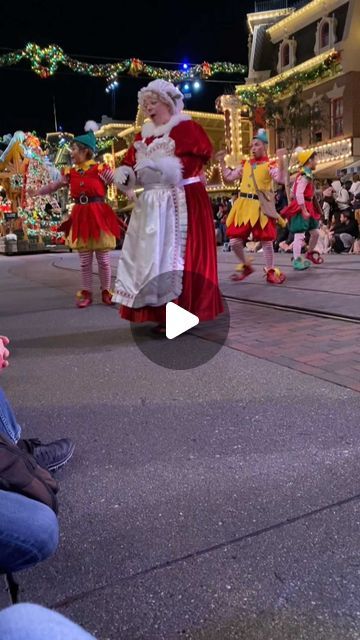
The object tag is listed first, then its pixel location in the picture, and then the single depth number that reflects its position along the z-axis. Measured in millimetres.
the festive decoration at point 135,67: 16834
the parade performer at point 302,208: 8047
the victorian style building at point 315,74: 23297
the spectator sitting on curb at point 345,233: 12070
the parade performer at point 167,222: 4172
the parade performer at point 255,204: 6508
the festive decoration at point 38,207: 20938
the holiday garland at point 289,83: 23703
